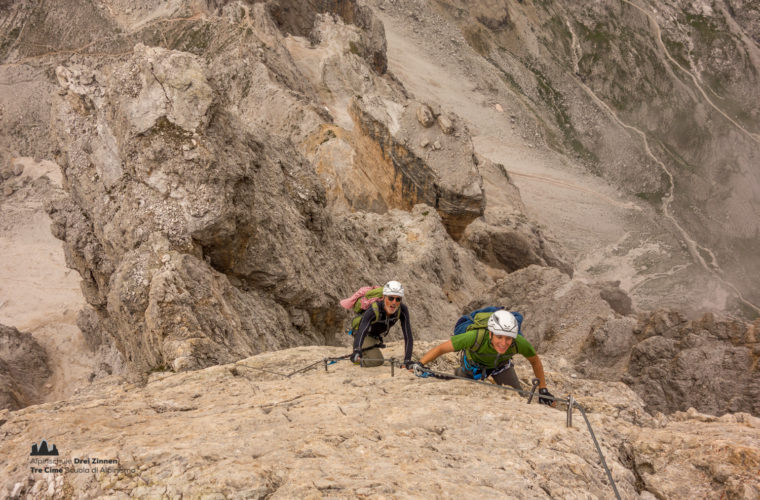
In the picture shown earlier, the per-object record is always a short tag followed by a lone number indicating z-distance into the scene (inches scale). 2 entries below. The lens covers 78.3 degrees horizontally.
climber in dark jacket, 368.5
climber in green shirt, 291.0
